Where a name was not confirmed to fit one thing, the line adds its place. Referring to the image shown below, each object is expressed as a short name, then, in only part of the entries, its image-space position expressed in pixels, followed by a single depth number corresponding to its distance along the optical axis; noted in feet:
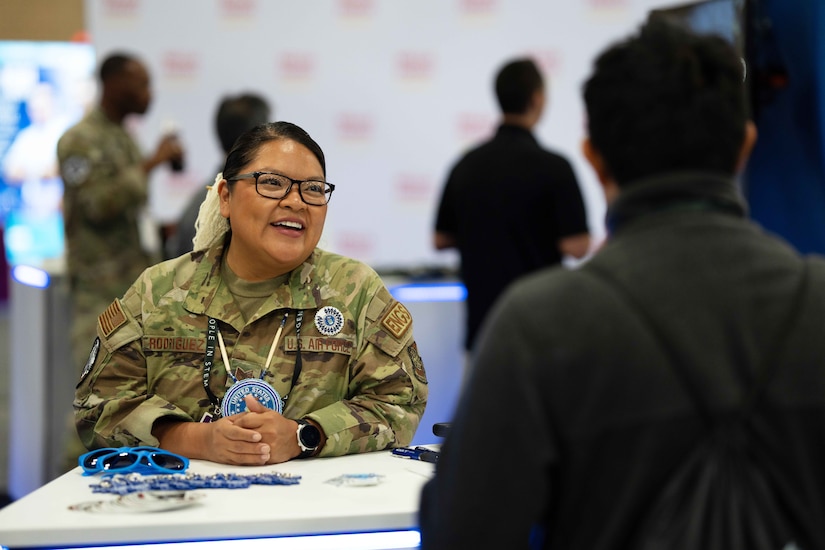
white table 5.41
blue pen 7.16
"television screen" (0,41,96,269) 25.03
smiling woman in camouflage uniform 7.48
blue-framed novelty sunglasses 6.50
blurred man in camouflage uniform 15.46
